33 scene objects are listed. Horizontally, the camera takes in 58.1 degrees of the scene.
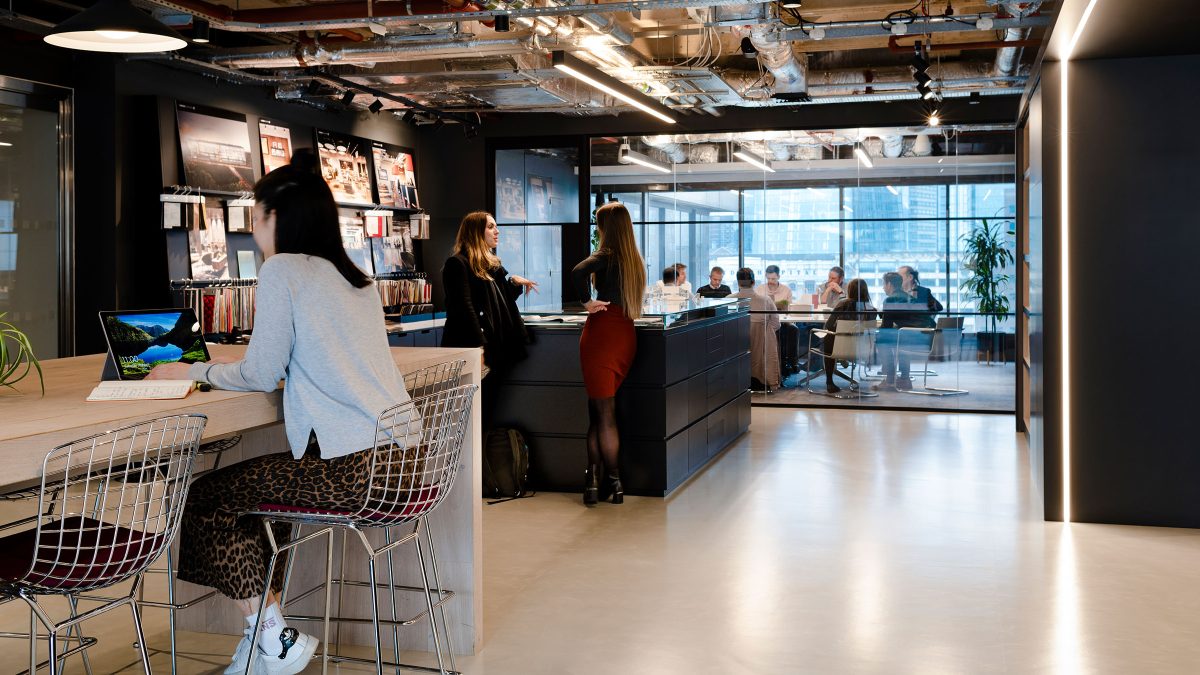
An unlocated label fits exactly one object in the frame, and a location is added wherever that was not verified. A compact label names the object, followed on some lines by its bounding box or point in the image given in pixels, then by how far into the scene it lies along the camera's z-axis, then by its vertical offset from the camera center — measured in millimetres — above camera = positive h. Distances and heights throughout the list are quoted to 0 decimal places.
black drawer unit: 6195 -679
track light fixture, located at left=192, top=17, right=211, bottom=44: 5664 +1417
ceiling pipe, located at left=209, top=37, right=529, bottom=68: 7008 +1610
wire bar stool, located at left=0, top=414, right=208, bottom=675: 2332 -551
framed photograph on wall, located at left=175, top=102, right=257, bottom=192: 7508 +1089
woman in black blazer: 6090 -22
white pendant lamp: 3678 +972
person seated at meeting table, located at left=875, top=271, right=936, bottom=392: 10062 -397
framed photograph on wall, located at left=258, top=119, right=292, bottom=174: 8414 +1237
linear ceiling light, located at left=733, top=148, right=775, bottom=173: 10430 +1281
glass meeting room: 9797 +418
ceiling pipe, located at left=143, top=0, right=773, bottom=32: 6039 +1657
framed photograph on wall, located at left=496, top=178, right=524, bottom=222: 10867 +932
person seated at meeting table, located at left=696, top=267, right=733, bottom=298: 10617 +52
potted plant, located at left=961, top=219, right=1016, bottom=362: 9719 +130
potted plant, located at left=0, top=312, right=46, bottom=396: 2791 -177
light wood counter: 2248 -305
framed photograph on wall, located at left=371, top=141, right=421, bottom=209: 9992 +1153
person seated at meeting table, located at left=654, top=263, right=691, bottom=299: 10711 +160
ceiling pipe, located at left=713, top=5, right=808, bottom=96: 6414 +1618
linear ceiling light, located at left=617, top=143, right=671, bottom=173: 10648 +1308
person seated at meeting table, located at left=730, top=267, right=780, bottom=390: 10445 -449
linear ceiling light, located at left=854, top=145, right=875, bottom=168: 10102 +1245
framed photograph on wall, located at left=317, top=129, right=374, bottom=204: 9227 +1159
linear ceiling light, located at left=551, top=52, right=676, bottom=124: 6613 +1418
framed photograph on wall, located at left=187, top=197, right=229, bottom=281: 7500 +374
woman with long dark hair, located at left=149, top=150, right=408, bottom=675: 2932 -230
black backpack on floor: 6258 -964
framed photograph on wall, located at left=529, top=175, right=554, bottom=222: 10828 +962
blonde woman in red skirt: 5938 -106
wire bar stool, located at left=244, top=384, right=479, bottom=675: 3008 -538
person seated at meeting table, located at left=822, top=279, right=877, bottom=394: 10203 -178
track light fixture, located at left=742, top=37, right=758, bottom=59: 7227 +1648
